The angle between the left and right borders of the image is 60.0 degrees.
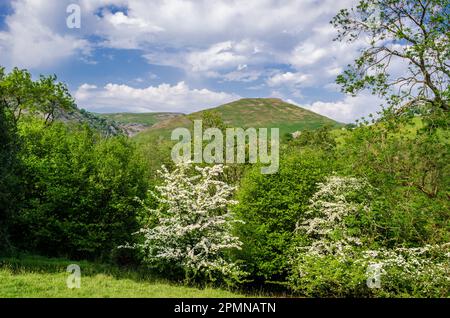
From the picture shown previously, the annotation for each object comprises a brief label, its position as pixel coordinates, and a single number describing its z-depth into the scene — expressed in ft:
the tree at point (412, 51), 55.72
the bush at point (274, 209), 84.84
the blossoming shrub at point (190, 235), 74.64
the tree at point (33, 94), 137.18
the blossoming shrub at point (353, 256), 57.57
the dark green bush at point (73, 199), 95.86
